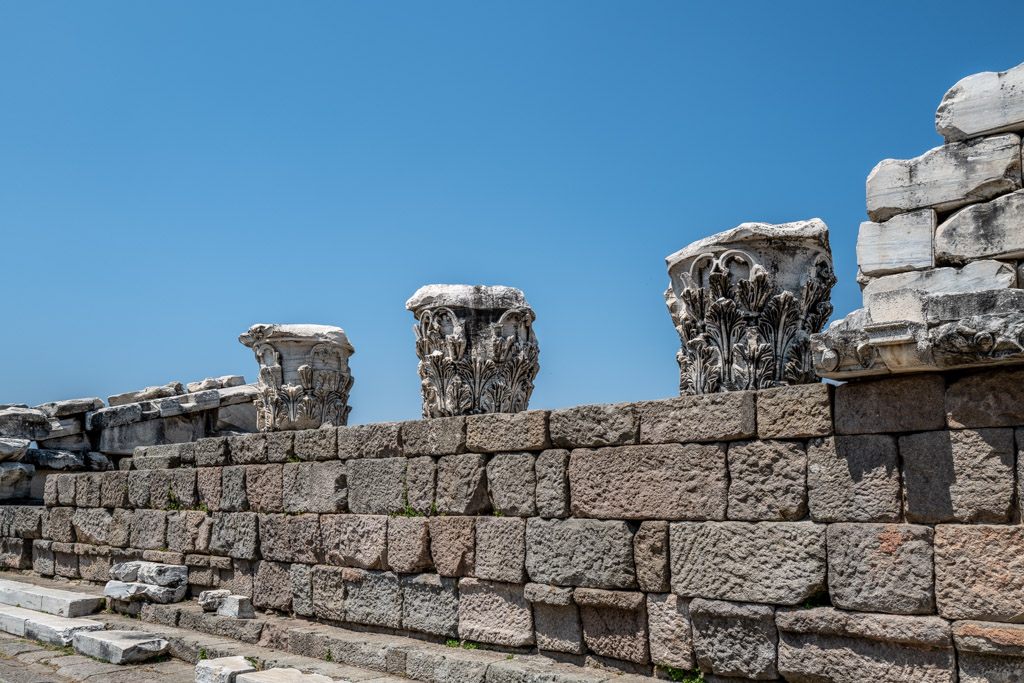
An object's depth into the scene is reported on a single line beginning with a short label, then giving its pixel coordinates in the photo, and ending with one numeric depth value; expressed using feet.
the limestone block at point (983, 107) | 16.29
